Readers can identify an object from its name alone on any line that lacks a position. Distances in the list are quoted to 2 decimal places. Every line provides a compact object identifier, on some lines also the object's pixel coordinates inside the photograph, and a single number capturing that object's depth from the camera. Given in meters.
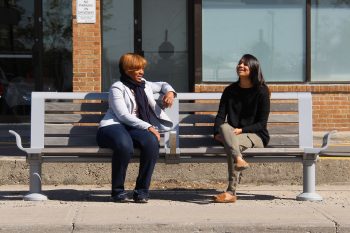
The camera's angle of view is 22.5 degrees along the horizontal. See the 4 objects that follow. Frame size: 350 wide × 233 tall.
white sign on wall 12.61
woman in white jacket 8.60
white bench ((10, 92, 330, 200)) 8.88
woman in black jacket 8.76
